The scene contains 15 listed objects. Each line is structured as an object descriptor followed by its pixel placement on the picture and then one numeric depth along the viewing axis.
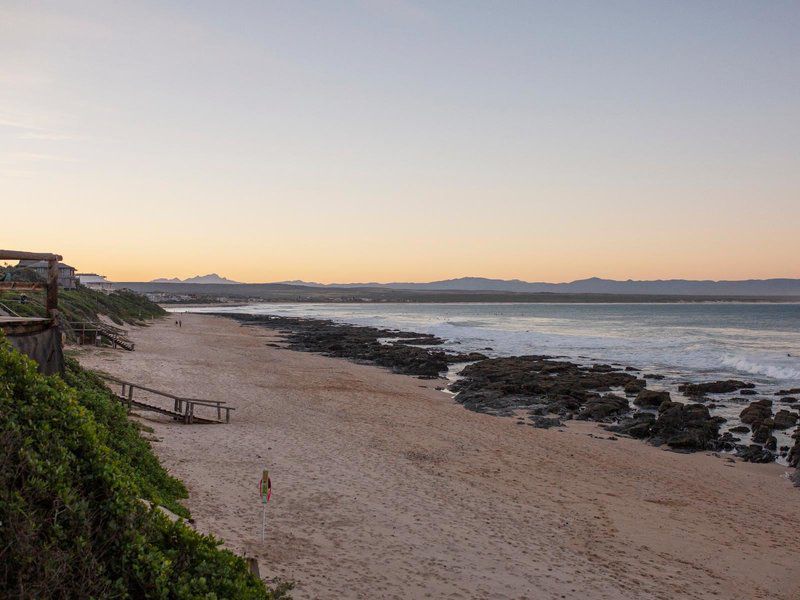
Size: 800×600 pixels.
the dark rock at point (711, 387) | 29.23
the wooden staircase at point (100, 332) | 32.19
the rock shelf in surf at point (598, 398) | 19.64
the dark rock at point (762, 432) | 19.62
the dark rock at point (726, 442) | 18.78
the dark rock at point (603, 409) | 23.33
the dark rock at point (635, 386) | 29.36
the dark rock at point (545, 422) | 21.05
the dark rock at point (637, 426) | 20.17
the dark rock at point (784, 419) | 21.44
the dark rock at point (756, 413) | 22.43
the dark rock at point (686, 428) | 18.72
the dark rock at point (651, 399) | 25.89
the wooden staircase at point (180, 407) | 16.59
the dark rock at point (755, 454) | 17.36
